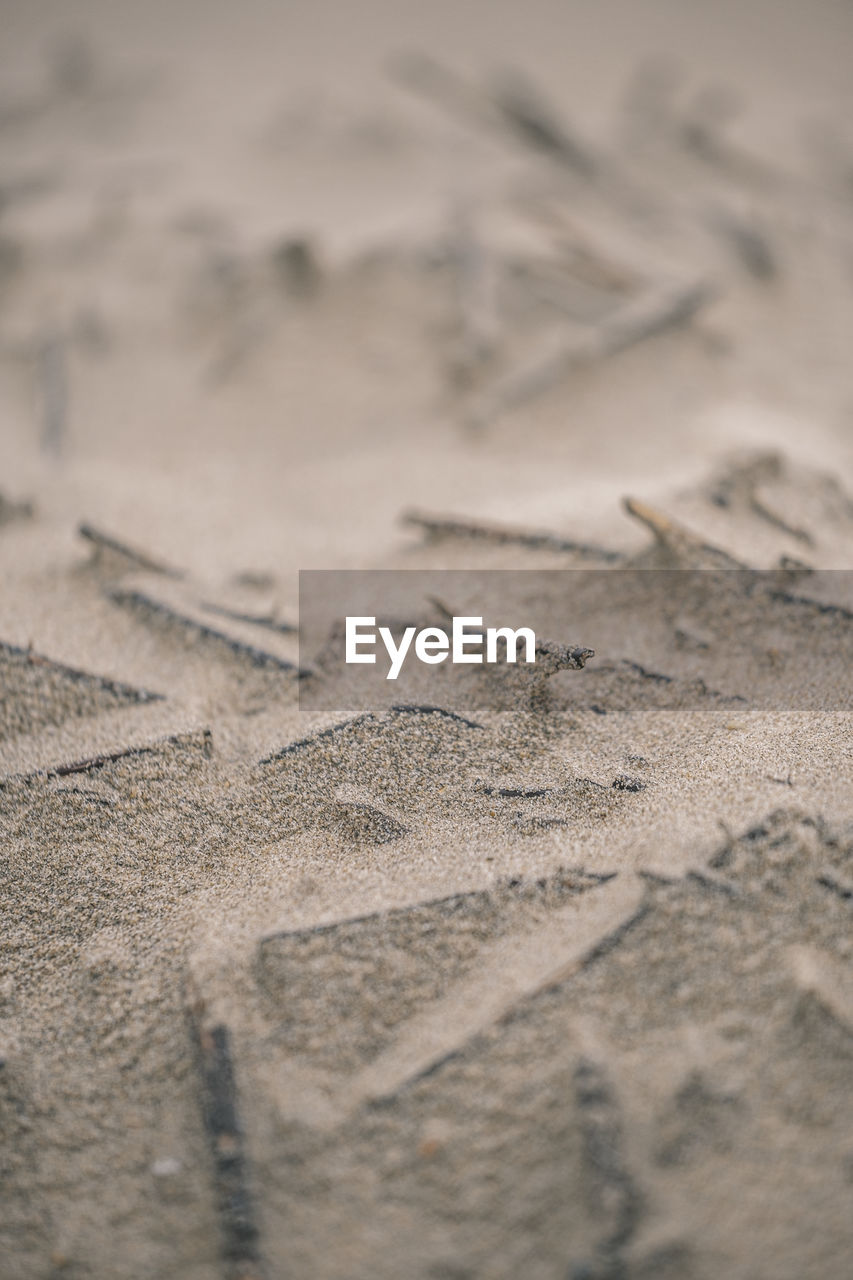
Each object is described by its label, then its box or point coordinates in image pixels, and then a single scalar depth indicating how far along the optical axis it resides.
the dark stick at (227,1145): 0.44
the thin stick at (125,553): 0.59
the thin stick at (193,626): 0.55
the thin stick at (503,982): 0.45
